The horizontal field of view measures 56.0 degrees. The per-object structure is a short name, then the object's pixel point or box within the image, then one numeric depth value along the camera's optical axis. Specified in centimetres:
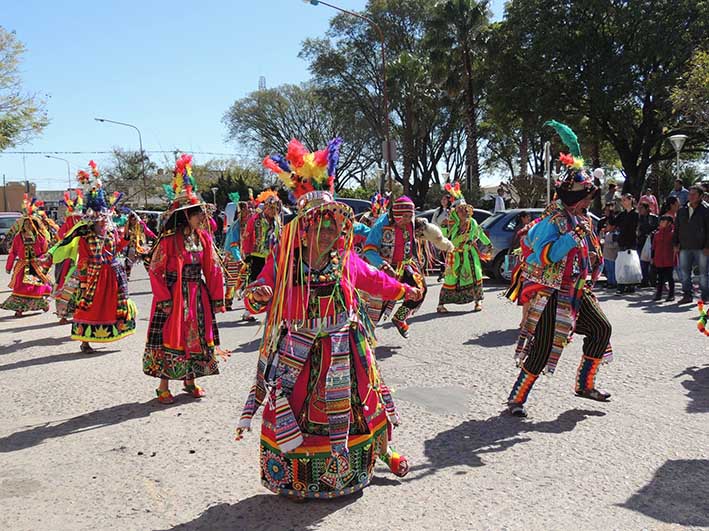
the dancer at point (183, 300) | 592
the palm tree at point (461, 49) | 3053
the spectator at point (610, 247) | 1295
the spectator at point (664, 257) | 1137
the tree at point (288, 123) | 4656
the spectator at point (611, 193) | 1654
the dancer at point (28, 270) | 1163
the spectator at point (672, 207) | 1169
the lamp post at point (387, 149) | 2097
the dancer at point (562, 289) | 522
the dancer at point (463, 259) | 1059
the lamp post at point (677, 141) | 1692
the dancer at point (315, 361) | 371
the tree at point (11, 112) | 2477
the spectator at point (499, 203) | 1998
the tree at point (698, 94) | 1700
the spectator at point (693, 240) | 1041
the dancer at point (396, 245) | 745
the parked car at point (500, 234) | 1434
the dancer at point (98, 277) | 806
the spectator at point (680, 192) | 1392
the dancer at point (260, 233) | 994
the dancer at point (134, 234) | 858
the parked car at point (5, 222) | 3316
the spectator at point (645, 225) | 1271
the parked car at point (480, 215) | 1728
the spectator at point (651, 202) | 1310
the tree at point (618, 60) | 2553
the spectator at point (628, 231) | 1239
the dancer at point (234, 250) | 1142
